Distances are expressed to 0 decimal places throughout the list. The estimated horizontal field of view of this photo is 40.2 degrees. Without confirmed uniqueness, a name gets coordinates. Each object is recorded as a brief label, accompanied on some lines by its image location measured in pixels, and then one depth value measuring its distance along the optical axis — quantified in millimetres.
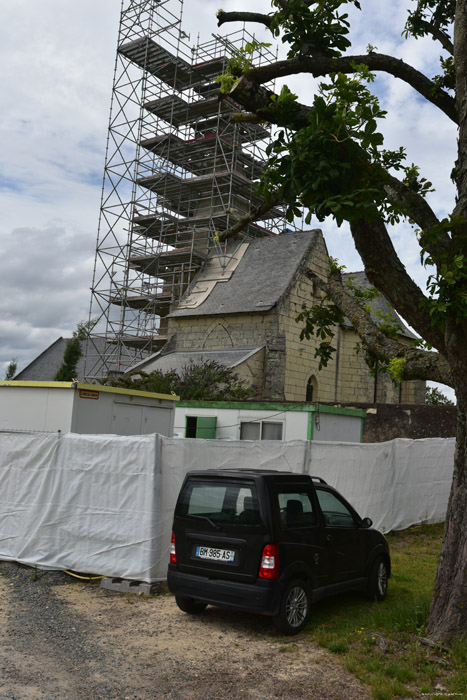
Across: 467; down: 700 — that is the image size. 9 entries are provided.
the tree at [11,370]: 48803
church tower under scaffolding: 36188
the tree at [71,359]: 35000
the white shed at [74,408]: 12297
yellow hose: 8469
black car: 6312
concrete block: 7906
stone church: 29152
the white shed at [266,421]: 17078
